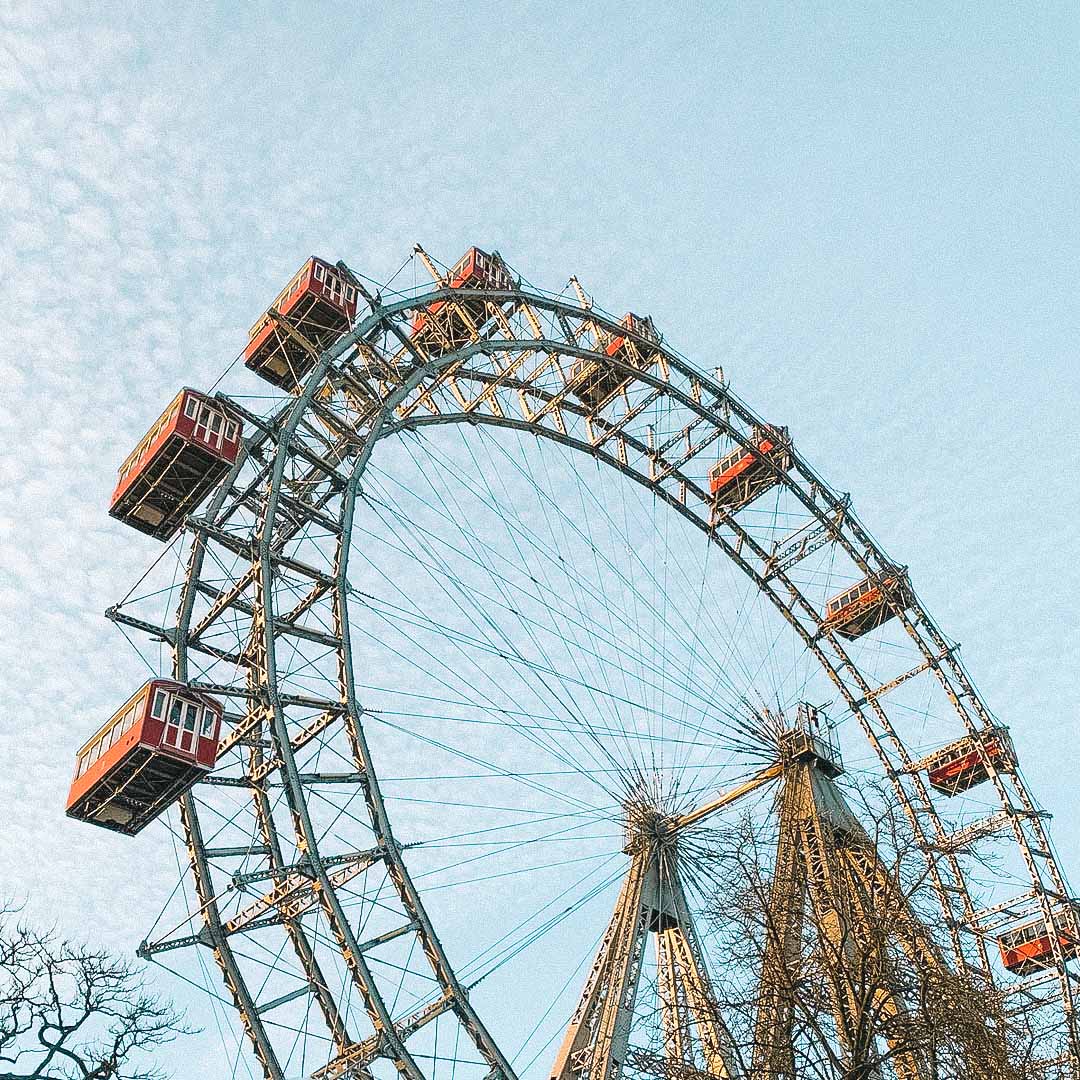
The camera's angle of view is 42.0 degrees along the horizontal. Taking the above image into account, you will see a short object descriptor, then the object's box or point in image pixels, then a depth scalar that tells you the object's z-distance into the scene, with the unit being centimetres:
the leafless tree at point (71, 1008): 1845
